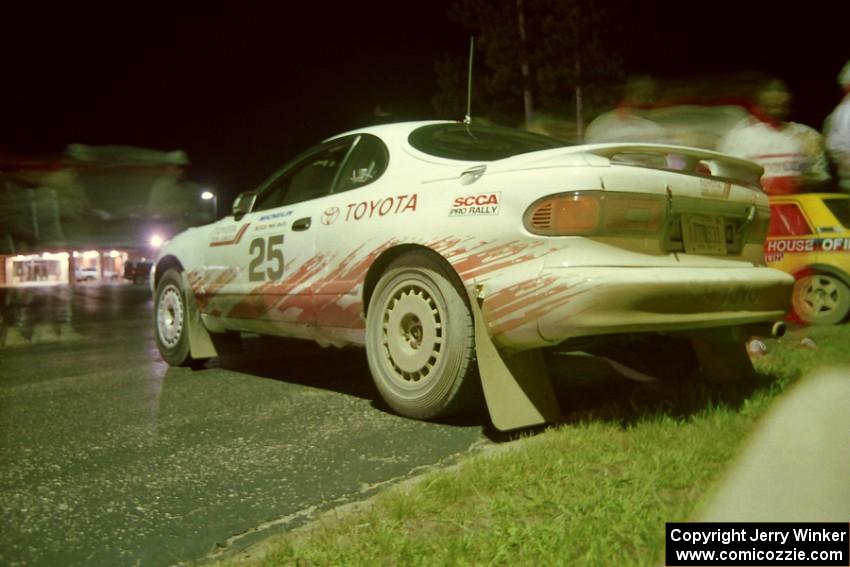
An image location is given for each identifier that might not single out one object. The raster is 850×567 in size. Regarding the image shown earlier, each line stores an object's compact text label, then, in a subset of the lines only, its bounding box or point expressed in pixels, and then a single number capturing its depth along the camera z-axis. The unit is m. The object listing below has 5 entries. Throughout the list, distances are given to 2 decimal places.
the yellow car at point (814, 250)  7.27
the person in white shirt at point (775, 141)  5.86
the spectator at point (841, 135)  4.36
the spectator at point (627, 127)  6.52
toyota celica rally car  2.90
